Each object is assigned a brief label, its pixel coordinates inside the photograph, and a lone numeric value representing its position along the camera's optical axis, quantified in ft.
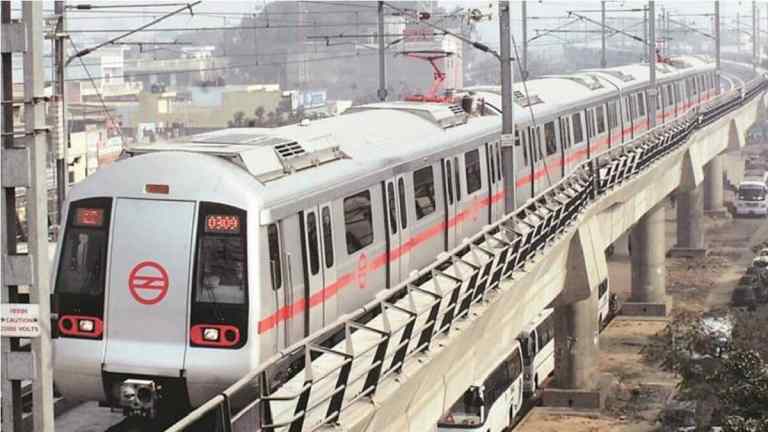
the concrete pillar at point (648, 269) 152.35
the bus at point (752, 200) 237.25
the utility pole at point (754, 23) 365.81
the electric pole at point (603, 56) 210.59
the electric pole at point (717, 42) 242.78
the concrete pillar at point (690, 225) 186.70
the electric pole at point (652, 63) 136.46
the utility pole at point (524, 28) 170.89
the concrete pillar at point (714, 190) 239.09
